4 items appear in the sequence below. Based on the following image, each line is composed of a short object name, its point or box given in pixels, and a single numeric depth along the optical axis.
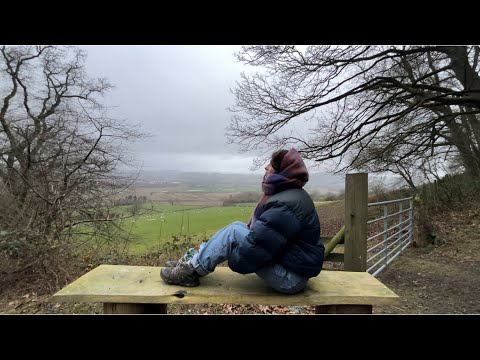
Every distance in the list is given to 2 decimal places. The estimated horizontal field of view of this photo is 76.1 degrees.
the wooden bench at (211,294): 1.39
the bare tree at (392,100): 5.00
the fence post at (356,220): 2.10
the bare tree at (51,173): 3.76
